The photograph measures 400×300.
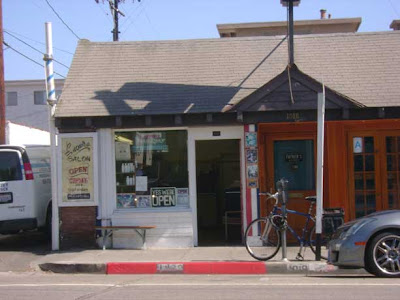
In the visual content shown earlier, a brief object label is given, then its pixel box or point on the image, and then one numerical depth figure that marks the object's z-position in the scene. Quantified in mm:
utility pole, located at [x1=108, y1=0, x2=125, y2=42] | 23958
